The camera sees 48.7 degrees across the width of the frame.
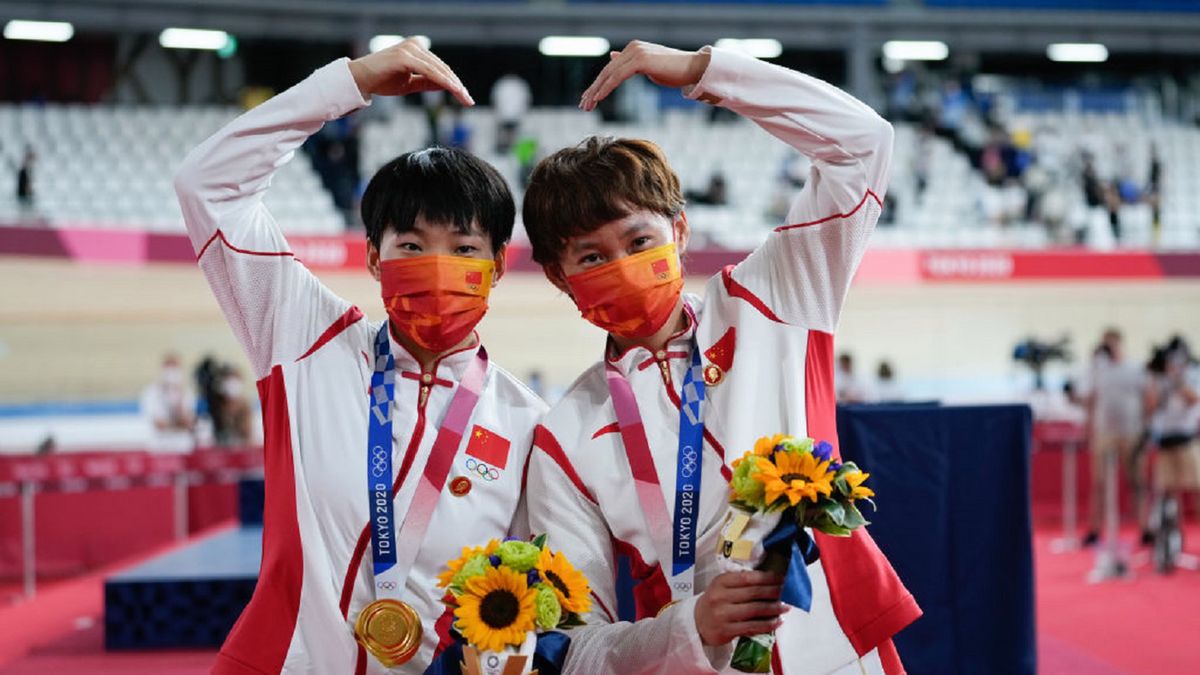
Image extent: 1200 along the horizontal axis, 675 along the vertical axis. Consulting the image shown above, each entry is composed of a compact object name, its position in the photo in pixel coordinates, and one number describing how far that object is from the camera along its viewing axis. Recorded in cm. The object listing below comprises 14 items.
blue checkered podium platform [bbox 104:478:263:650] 708
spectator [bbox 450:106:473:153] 1952
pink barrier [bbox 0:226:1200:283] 1448
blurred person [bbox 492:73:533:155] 2011
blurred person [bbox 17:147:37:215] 1551
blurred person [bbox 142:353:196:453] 1436
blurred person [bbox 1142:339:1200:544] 1000
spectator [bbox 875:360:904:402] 1449
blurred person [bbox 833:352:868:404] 1331
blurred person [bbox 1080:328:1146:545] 1112
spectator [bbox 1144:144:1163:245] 1920
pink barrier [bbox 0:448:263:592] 1066
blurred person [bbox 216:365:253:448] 1427
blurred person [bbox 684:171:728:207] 1878
